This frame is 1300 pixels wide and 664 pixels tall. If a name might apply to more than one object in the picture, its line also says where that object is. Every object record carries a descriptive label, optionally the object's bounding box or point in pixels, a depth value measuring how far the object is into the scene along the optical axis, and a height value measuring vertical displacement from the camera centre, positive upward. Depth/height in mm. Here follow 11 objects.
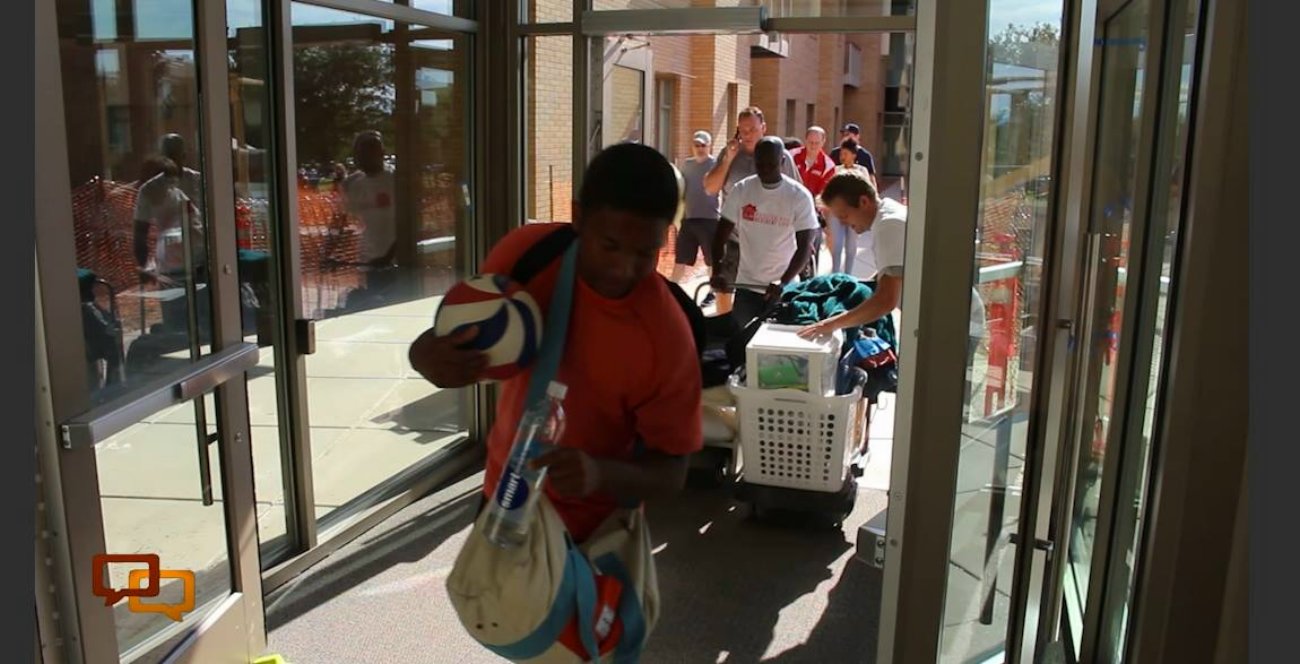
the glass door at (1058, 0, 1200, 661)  2506 -395
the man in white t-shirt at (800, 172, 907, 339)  4141 -352
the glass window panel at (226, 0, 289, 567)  3938 -401
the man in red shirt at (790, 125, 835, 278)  9484 -201
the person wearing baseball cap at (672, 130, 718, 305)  8594 -693
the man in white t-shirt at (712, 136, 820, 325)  6312 -516
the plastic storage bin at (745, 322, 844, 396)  4383 -929
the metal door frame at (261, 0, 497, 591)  4066 -894
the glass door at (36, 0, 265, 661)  2688 -568
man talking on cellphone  7203 -163
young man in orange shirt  1991 -421
